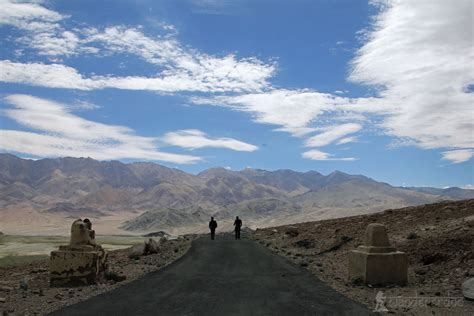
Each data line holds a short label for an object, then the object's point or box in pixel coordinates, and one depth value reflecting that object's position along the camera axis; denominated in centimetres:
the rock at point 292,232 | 3457
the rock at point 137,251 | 2409
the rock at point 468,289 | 1058
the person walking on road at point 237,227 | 3766
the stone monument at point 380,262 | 1316
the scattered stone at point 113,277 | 1496
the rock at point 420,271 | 1424
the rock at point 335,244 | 2331
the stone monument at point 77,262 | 1411
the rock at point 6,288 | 1324
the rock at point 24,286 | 1328
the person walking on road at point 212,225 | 3653
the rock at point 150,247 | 2503
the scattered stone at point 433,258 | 1528
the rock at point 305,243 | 2699
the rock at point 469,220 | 1799
